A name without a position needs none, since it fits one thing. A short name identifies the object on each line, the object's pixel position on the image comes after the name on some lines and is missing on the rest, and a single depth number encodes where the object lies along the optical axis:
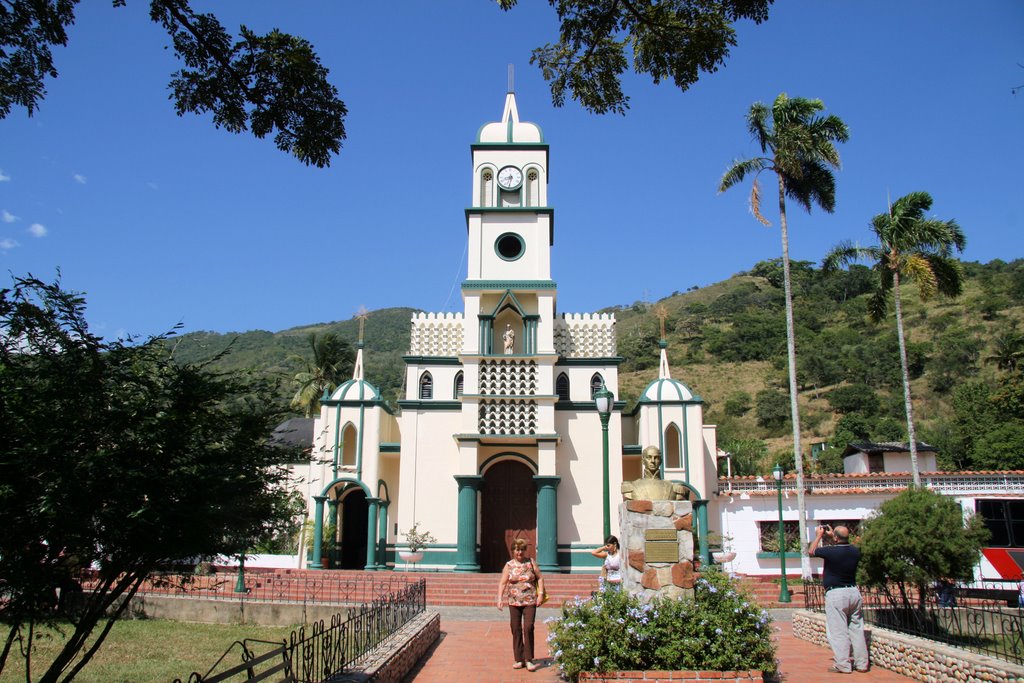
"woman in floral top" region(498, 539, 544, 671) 10.39
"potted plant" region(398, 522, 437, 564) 25.09
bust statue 10.19
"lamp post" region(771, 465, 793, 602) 20.16
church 25.50
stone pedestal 9.83
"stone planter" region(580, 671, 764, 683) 8.63
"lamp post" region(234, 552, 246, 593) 19.45
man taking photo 10.07
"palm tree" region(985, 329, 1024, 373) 48.34
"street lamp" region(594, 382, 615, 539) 16.20
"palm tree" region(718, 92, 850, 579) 25.55
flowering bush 8.80
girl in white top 11.15
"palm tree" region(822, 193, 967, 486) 24.12
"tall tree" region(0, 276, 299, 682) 6.05
